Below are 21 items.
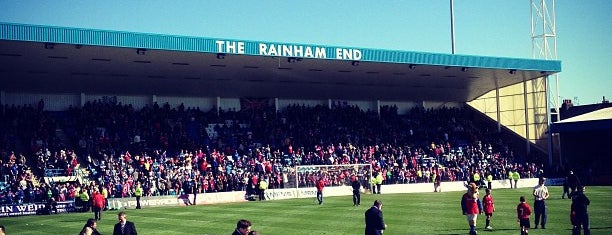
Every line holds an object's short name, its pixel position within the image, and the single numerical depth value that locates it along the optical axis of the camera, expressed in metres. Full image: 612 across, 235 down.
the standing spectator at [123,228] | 15.55
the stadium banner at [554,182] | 53.00
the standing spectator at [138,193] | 36.66
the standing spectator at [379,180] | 44.38
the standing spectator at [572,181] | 32.81
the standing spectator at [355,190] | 32.35
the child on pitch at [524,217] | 19.44
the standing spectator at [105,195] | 35.47
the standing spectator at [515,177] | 50.25
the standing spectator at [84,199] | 34.81
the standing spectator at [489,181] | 45.97
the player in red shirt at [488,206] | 21.81
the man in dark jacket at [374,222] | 16.11
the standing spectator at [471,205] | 19.98
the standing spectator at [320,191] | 34.53
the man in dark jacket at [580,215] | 18.52
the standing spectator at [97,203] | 28.88
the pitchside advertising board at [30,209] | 34.00
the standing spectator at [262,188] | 40.69
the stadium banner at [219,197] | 40.02
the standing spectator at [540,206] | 21.53
